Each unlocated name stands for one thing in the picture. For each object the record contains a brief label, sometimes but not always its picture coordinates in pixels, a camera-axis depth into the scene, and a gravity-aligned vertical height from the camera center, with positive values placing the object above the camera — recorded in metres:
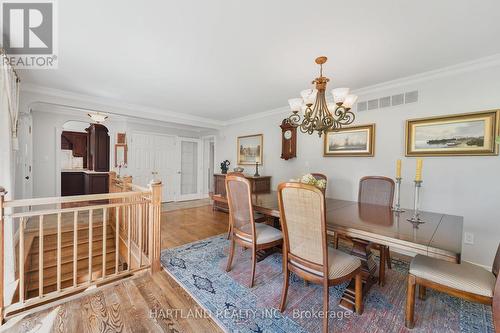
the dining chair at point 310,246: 1.43 -0.63
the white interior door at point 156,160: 5.51 +0.01
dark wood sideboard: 4.23 -0.50
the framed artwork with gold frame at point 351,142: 3.09 +0.34
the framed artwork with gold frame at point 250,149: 4.68 +0.31
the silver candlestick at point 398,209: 2.06 -0.45
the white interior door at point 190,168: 6.43 -0.23
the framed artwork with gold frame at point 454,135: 2.26 +0.35
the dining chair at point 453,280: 1.32 -0.77
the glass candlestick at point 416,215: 1.74 -0.45
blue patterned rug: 1.56 -1.21
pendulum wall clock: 4.00 +0.42
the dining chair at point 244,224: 2.03 -0.66
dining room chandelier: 2.12 +0.59
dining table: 1.28 -0.48
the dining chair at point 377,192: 2.36 -0.34
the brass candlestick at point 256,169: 4.44 -0.17
